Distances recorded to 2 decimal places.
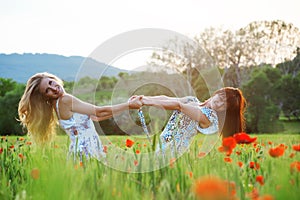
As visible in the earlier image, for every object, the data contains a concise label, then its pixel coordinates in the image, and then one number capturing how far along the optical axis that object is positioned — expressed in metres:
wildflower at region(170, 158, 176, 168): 2.56
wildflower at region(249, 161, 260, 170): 2.78
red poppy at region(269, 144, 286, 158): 2.41
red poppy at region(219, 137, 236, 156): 2.60
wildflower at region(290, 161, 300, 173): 2.22
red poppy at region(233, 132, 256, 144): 2.84
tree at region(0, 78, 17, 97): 26.30
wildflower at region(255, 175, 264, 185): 2.11
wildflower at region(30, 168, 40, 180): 2.18
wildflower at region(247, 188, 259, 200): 1.95
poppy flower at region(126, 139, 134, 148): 3.23
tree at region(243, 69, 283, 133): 23.02
